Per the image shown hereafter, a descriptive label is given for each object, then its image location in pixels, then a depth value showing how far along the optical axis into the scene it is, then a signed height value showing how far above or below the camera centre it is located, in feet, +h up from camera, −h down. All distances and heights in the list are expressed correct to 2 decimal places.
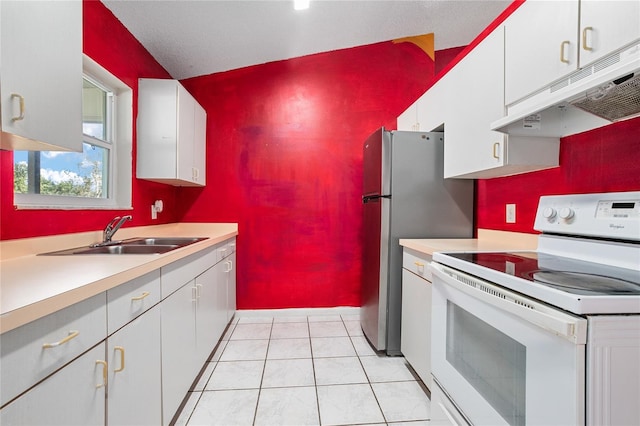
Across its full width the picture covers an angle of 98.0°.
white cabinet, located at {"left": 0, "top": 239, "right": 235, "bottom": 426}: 2.09 -1.54
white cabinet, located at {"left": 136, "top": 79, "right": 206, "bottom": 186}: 7.33 +2.10
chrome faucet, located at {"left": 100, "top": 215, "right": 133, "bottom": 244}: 5.70 -0.43
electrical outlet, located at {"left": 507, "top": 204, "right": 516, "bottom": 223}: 5.72 -0.01
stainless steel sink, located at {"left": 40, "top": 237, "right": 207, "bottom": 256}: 4.72 -0.75
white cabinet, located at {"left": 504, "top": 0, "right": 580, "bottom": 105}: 3.63 +2.41
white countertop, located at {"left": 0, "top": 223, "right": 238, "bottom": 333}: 2.11 -0.72
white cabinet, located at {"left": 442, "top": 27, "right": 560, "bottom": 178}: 4.71 +1.67
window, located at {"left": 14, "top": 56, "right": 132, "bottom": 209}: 4.60 +0.89
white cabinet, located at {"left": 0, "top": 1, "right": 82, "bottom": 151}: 2.85 +1.52
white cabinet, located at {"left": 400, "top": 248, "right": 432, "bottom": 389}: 5.44 -2.19
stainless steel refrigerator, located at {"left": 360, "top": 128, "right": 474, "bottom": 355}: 6.78 +0.17
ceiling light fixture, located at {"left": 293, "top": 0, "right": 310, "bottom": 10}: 6.74 +5.07
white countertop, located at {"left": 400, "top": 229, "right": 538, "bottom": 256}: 5.09 -0.65
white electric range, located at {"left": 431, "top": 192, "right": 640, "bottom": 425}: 2.01 -0.98
